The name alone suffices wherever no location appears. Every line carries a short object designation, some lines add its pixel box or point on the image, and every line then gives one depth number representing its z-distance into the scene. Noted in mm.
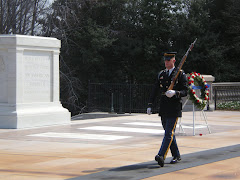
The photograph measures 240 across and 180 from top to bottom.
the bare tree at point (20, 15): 35719
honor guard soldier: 8125
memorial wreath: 13073
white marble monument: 14594
